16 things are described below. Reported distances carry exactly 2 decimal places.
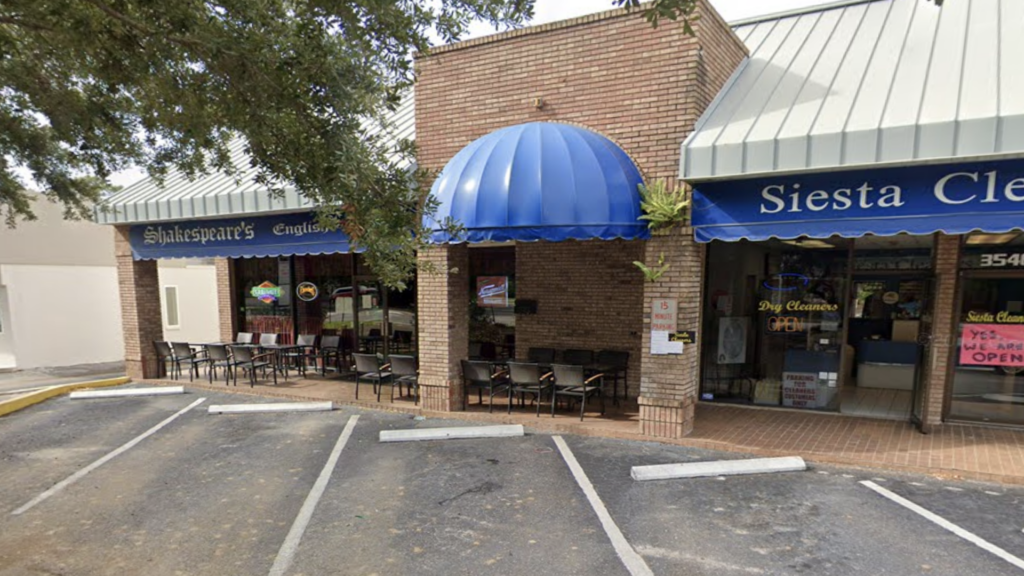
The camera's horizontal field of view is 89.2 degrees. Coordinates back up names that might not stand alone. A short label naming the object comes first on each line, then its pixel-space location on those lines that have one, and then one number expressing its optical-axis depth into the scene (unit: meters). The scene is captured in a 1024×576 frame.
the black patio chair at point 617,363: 8.77
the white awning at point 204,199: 9.17
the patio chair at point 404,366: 8.61
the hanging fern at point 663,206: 6.42
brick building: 5.63
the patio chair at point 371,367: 9.01
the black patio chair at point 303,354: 12.09
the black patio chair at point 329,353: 11.85
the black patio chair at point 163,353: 11.45
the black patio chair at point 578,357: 9.18
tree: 4.21
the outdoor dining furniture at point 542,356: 9.49
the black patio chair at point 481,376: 8.07
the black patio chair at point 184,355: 11.11
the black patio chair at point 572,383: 7.61
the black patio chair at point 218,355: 10.73
